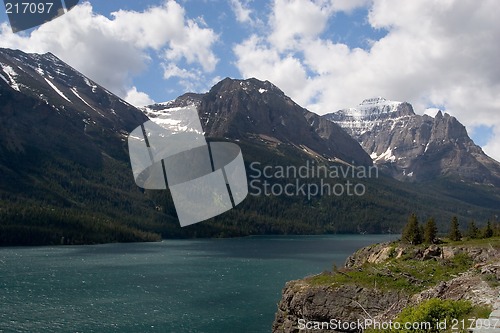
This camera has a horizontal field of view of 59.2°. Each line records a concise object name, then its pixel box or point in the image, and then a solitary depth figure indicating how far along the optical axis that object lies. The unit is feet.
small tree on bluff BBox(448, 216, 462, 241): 225.66
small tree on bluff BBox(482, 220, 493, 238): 229.25
